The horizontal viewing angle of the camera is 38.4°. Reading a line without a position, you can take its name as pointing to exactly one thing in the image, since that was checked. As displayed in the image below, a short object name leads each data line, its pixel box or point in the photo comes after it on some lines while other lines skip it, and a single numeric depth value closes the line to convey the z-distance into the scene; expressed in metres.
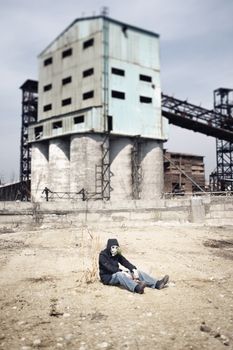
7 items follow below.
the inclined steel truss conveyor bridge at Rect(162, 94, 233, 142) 34.78
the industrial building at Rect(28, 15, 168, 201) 29.12
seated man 6.78
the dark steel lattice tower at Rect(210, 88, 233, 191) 41.72
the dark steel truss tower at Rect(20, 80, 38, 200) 41.00
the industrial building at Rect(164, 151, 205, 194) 35.38
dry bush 7.50
